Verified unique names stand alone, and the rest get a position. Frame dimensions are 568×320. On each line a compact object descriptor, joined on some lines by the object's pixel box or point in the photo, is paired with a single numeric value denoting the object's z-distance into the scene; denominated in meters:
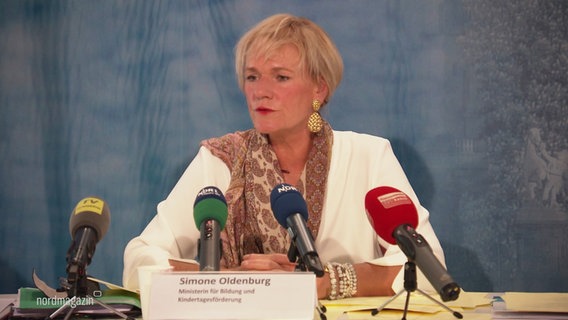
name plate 4.51
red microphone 4.41
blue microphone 4.49
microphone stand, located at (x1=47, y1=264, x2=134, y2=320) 4.47
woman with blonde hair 5.10
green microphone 4.52
